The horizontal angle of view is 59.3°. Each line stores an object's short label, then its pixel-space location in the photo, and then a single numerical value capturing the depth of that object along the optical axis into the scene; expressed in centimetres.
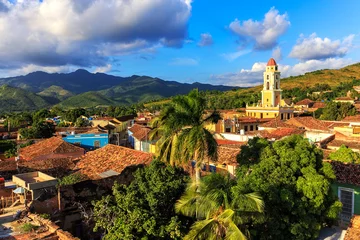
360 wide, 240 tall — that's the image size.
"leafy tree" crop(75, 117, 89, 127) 6109
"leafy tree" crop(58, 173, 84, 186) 1592
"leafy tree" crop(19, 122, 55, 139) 4581
